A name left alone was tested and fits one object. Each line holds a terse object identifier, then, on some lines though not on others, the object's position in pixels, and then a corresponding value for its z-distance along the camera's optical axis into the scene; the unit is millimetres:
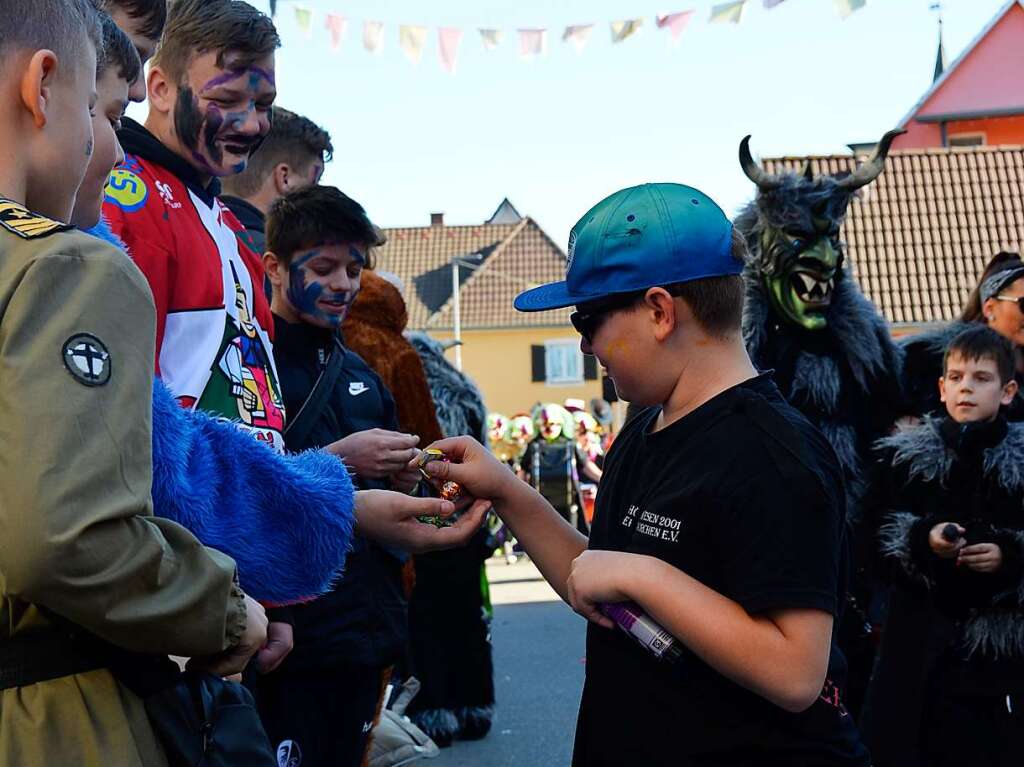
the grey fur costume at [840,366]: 5043
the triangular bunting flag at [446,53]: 9977
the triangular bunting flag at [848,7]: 8547
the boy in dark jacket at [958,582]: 4125
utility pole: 41219
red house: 33031
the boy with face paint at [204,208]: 2586
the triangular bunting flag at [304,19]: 9594
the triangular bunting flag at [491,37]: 10245
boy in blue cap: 2053
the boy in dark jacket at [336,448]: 3230
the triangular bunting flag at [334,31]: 9680
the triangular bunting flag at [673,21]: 9969
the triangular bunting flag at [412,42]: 9867
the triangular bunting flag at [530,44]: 10258
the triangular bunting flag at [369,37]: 9781
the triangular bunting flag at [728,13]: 9523
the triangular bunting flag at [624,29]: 10223
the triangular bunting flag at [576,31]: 10266
